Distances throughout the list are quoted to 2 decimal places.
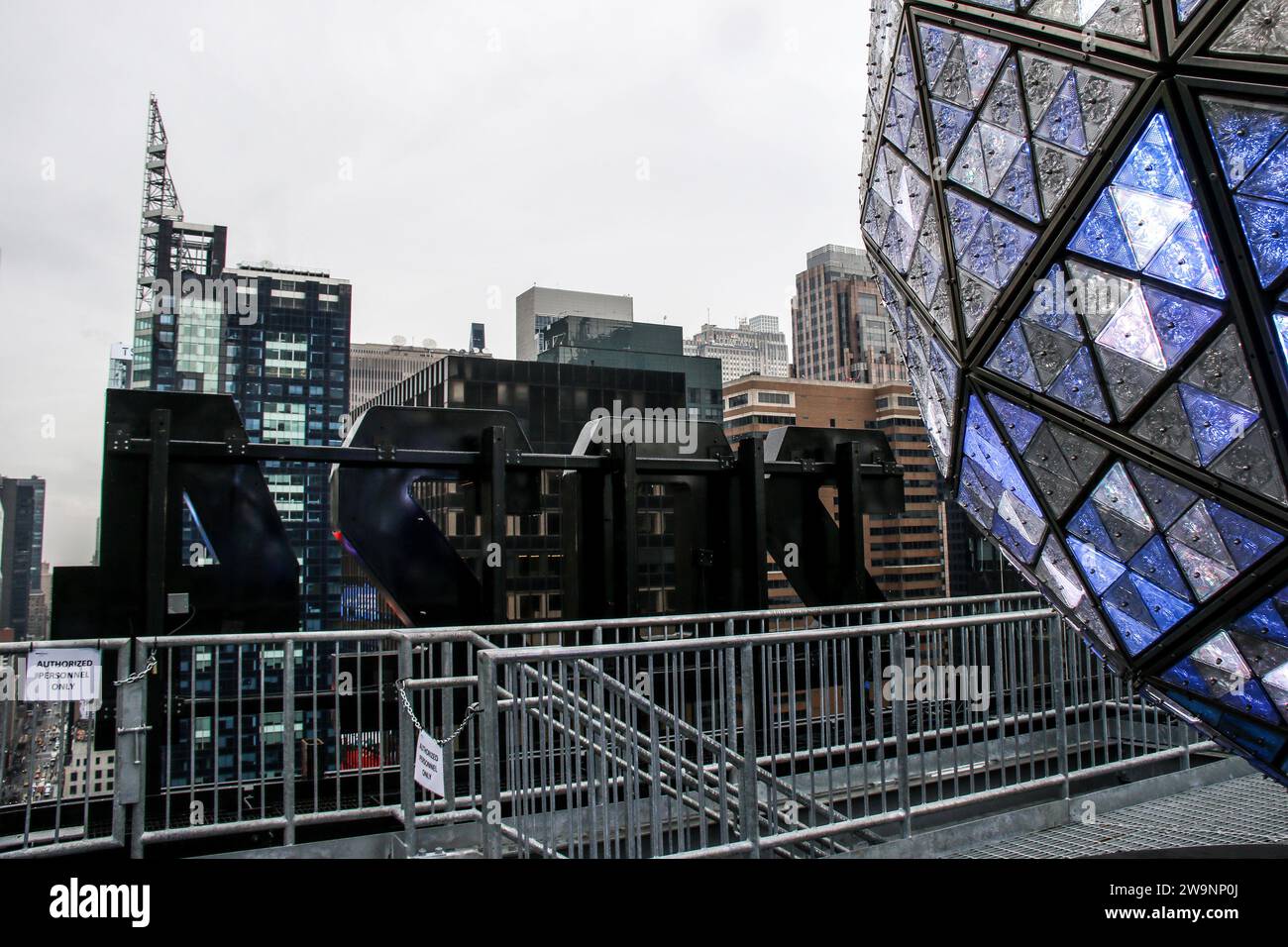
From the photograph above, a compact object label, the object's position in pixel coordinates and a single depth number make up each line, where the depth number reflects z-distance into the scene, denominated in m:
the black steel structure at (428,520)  7.01
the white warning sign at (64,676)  4.82
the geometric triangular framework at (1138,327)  2.87
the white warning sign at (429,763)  4.25
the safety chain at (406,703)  4.52
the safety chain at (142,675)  4.95
